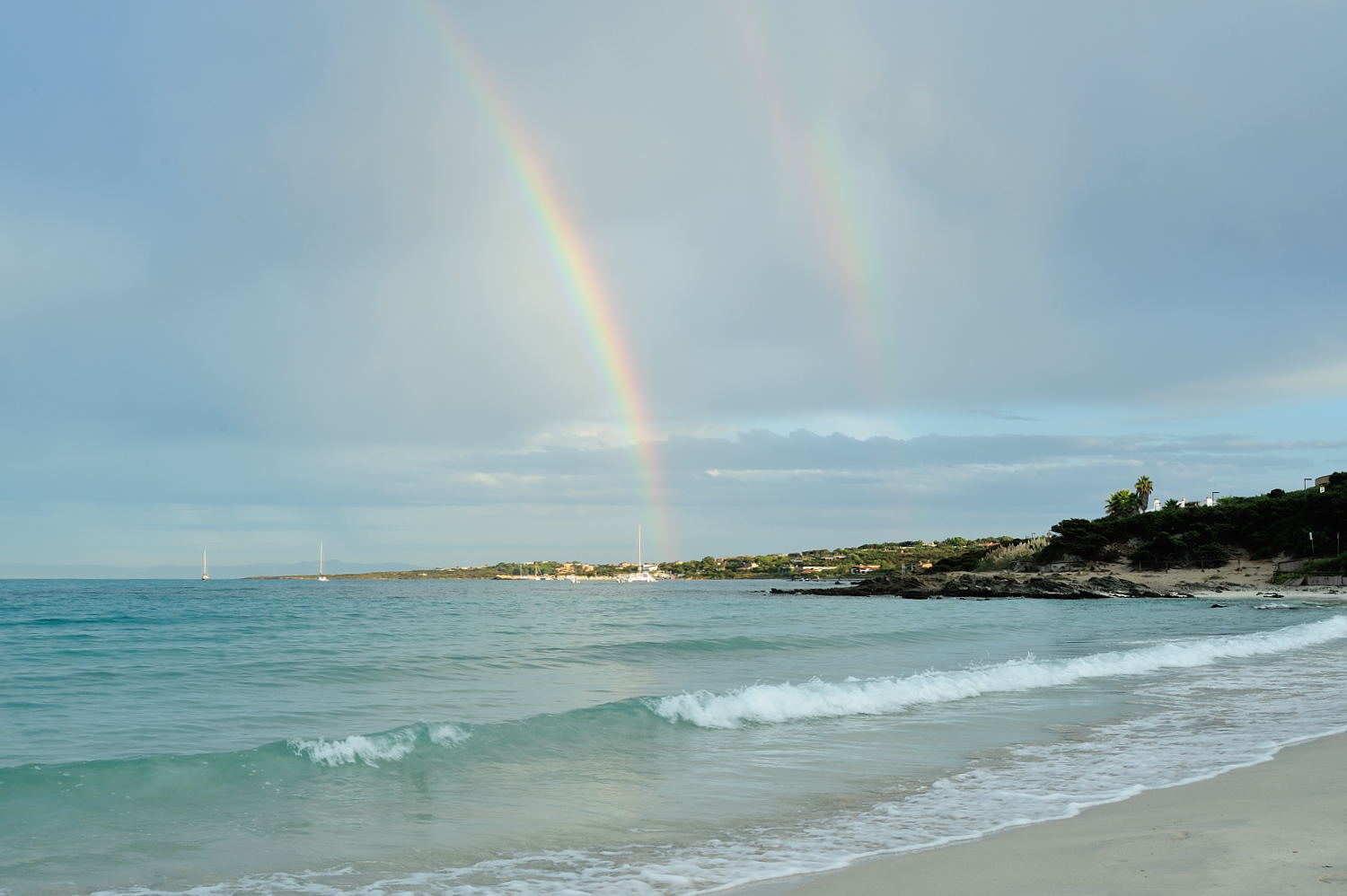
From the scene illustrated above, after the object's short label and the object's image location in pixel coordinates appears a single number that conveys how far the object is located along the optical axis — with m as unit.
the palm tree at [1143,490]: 147.50
